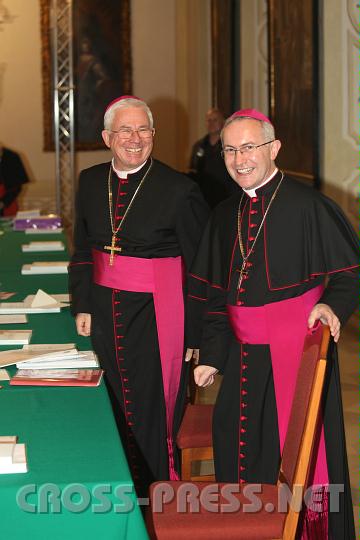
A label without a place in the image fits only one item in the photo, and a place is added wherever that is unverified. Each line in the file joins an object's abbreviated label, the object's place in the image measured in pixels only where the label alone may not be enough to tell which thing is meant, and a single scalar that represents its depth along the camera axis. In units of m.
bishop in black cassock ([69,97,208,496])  3.81
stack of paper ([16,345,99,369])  3.00
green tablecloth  2.00
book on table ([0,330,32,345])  3.40
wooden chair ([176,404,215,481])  3.56
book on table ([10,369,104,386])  2.84
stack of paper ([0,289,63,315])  4.06
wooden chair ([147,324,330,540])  2.35
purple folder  7.59
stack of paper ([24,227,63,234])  7.44
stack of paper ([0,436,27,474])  2.12
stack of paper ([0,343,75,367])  3.07
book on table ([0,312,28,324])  3.83
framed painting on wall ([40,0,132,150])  14.17
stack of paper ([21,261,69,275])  5.28
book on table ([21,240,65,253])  6.29
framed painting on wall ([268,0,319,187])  7.91
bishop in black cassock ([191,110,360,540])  2.99
